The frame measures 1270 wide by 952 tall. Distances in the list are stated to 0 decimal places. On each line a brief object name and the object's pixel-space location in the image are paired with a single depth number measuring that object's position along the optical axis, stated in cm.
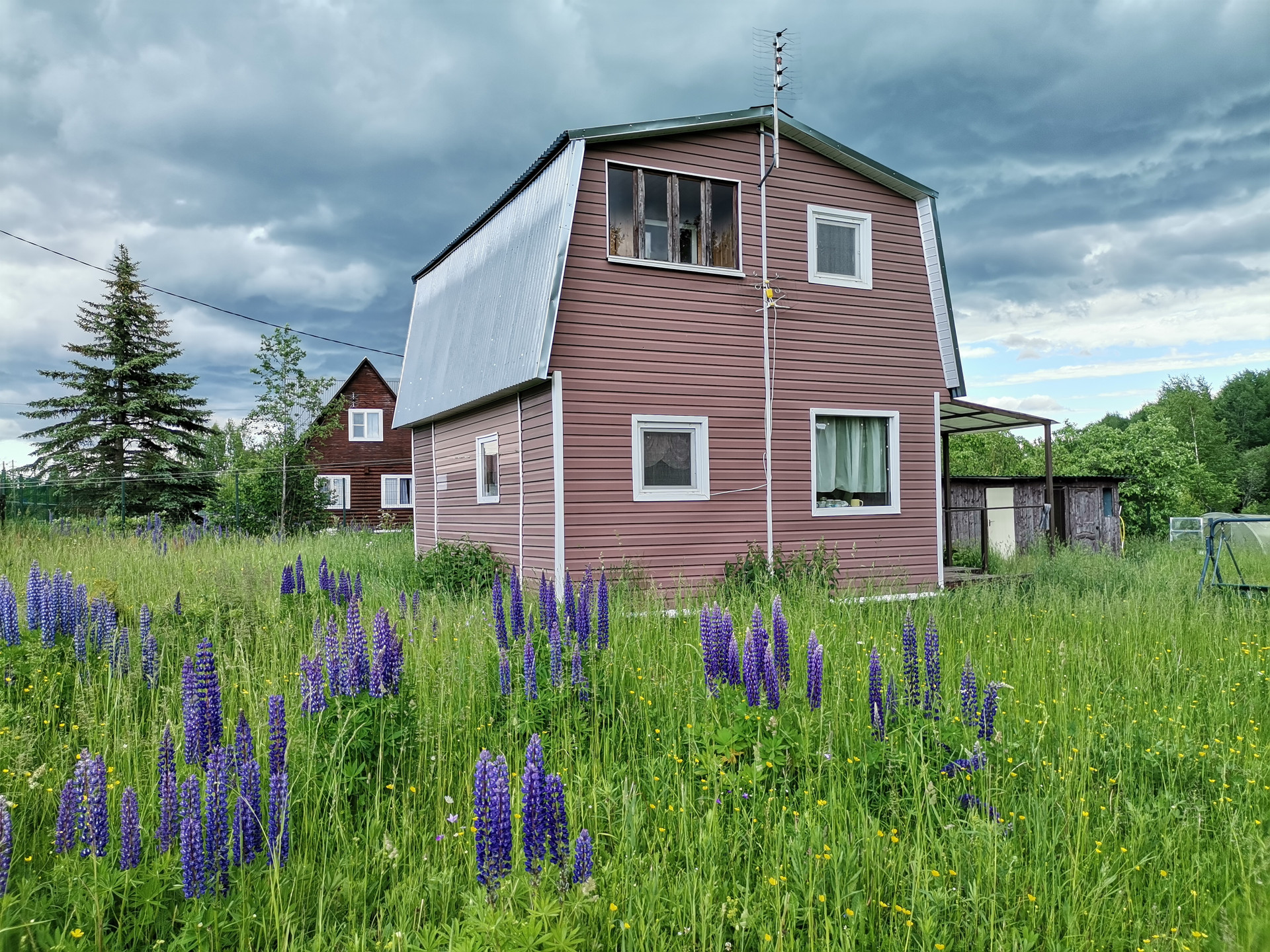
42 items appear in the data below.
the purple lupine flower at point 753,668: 383
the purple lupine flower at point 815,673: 376
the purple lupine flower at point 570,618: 508
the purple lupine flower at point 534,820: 239
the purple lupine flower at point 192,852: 250
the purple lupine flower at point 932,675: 398
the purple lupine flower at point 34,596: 584
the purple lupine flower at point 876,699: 384
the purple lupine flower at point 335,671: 379
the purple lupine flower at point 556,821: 242
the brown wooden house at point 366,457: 3466
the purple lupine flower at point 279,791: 272
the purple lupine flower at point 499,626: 511
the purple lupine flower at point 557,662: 456
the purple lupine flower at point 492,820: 235
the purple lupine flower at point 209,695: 318
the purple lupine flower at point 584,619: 507
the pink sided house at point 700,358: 1058
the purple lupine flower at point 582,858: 247
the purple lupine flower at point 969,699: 384
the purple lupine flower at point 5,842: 207
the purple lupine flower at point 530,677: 426
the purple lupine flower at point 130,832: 250
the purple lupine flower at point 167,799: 267
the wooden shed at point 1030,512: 2159
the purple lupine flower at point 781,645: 397
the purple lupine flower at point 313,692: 362
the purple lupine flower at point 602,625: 512
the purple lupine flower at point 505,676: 446
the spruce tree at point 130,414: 2848
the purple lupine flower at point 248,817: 269
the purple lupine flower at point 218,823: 259
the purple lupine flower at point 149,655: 502
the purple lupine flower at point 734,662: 409
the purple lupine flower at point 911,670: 398
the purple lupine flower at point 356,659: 382
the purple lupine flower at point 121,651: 518
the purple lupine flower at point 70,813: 258
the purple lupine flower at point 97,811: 252
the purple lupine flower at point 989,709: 377
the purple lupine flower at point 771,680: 376
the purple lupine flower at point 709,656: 414
